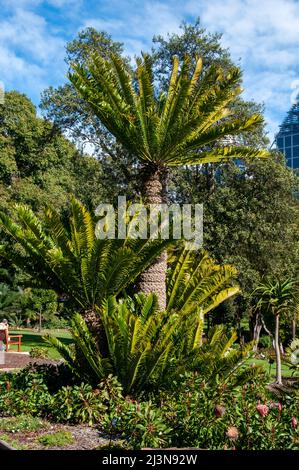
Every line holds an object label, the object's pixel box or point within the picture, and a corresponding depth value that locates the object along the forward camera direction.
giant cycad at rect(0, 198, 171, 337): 9.64
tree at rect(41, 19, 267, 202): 22.41
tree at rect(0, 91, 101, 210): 27.17
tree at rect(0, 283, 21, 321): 27.97
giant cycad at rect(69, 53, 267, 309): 10.41
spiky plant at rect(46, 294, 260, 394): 8.84
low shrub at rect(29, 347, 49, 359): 16.62
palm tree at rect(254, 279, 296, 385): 16.89
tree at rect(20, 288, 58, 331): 29.33
